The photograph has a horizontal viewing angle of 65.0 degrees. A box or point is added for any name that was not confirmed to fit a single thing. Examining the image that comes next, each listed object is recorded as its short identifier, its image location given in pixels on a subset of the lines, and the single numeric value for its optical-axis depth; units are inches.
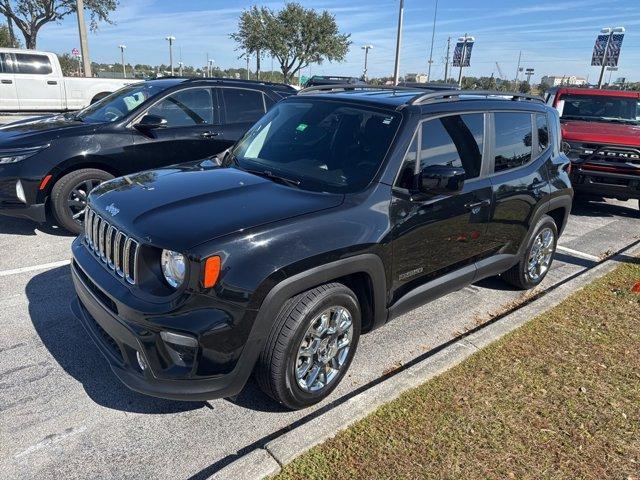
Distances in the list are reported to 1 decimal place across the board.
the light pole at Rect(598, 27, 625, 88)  931.3
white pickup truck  604.1
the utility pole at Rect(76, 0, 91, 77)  720.3
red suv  304.5
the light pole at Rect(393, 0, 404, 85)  1023.6
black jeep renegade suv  99.7
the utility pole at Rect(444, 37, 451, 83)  1848.2
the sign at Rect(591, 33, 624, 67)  932.0
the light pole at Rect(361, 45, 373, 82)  1956.2
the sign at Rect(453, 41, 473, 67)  1297.6
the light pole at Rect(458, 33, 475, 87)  1288.1
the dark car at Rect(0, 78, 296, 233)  208.4
